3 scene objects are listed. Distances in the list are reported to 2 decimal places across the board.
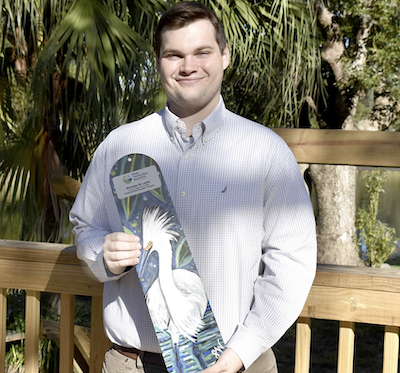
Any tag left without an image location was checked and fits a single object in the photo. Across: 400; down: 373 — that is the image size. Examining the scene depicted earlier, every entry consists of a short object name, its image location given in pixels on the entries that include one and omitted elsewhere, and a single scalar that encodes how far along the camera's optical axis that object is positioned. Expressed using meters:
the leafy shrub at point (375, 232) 7.02
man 1.18
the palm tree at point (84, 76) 3.44
